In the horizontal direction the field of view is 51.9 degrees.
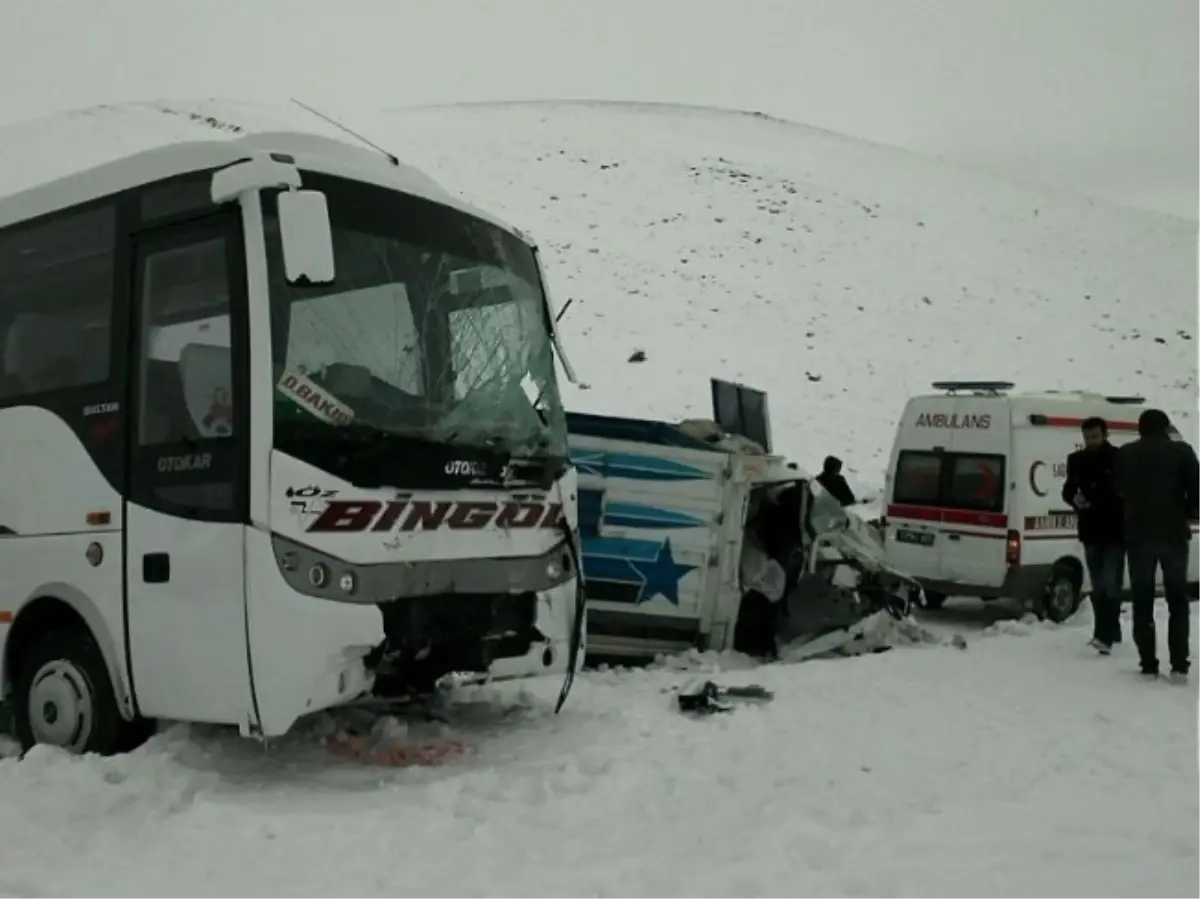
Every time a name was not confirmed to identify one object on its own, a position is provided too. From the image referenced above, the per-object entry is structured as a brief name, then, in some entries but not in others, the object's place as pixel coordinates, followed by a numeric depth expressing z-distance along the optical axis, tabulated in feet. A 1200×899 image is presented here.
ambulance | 42.27
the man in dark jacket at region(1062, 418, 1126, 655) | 33.65
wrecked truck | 31.71
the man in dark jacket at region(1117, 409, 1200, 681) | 29.96
